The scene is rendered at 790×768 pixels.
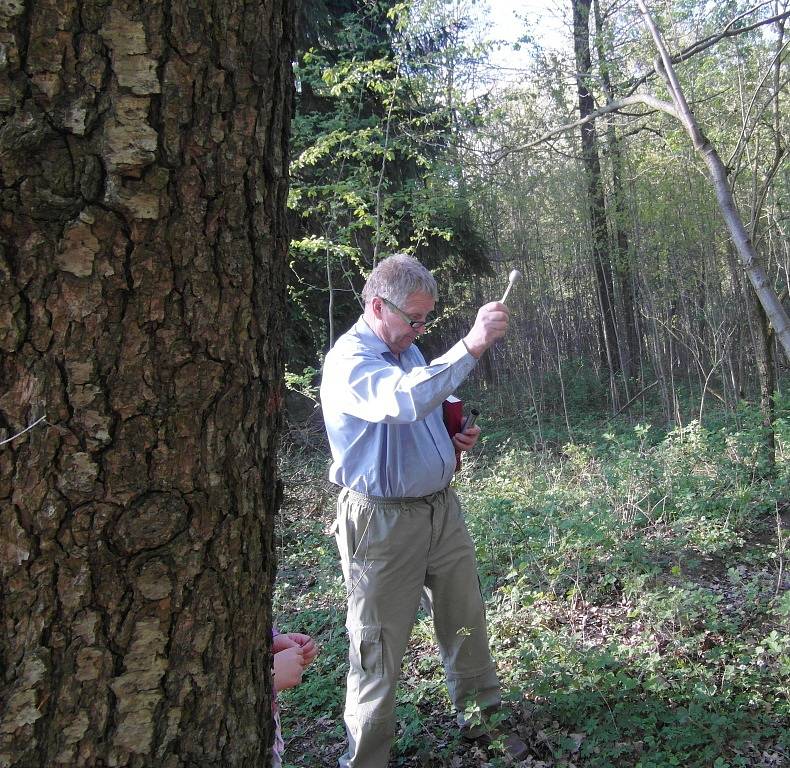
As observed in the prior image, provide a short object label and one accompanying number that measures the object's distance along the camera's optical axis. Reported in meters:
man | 2.55
